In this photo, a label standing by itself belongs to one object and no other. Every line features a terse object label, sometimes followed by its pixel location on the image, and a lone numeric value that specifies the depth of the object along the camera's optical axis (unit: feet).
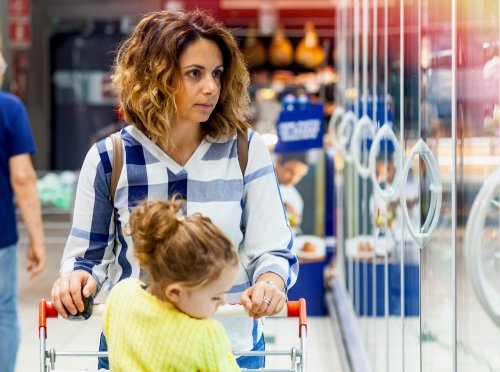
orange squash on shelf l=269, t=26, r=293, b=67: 69.88
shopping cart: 10.40
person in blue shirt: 20.52
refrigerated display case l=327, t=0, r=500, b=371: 10.74
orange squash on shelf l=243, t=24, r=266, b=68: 69.63
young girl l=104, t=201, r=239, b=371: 9.14
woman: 11.79
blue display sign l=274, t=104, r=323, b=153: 34.58
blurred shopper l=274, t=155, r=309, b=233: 34.87
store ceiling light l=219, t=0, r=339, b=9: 65.63
